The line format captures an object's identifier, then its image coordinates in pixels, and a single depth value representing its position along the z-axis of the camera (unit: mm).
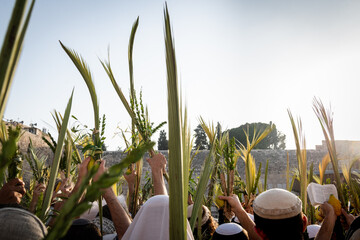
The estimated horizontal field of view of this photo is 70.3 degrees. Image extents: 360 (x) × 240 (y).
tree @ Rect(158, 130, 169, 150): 26847
